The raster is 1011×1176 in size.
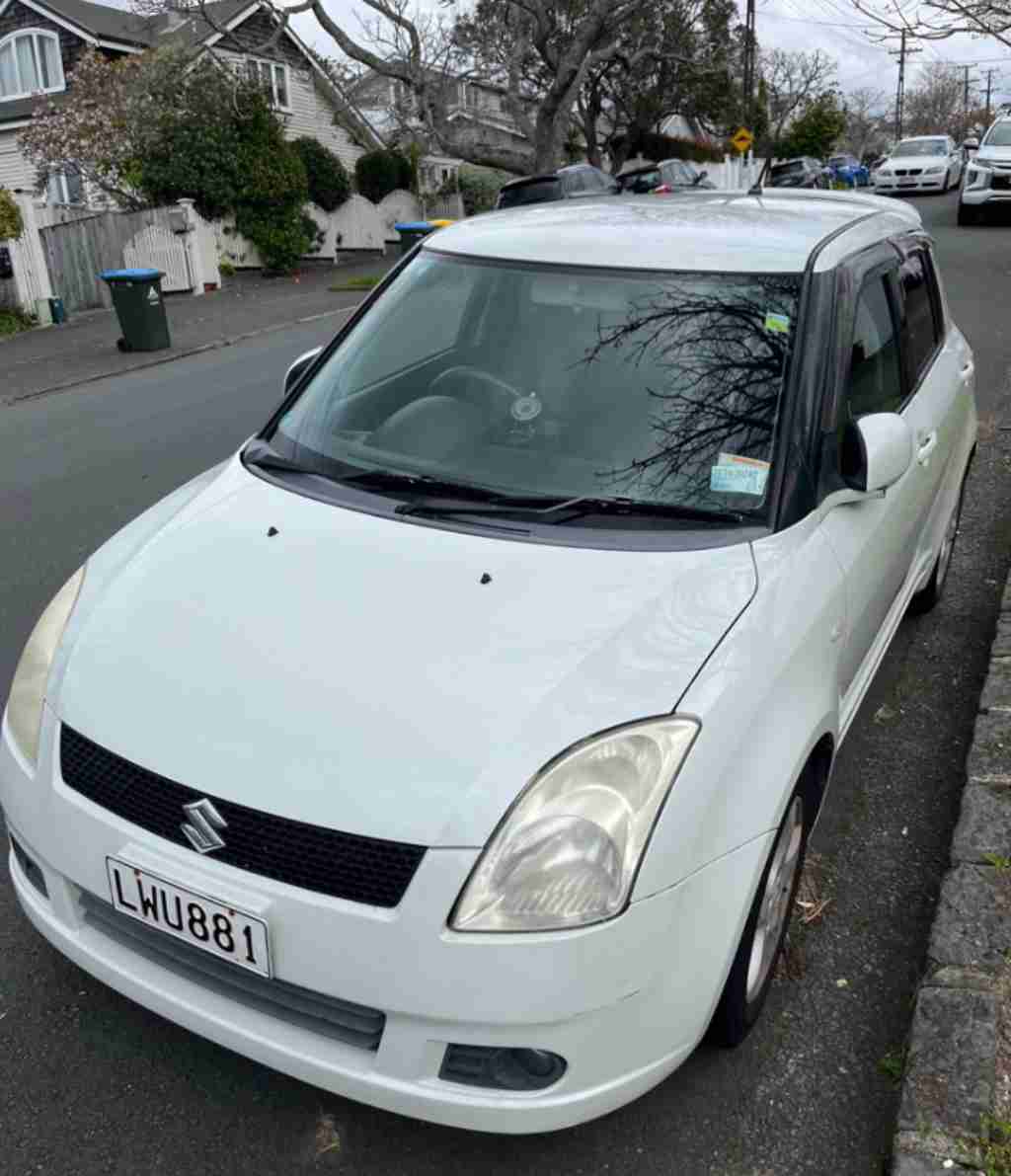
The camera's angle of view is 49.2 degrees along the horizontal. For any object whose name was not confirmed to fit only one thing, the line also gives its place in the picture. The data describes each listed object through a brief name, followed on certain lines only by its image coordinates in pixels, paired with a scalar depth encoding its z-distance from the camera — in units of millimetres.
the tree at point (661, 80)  36406
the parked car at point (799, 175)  36844
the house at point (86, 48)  30734
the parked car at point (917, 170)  31547
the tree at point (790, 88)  55250
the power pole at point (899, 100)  62688
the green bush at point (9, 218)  14820
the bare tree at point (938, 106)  68500
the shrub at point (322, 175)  25984
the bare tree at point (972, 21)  10586
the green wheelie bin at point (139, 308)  12953
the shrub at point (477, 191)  31438
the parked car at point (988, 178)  21203
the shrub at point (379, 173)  28703
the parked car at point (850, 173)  40031
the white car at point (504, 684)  1998
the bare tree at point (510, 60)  25203
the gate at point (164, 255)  18484
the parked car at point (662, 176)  7488
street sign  31922
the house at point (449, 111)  29544
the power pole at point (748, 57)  35062
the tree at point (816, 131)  50188
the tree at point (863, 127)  69456
